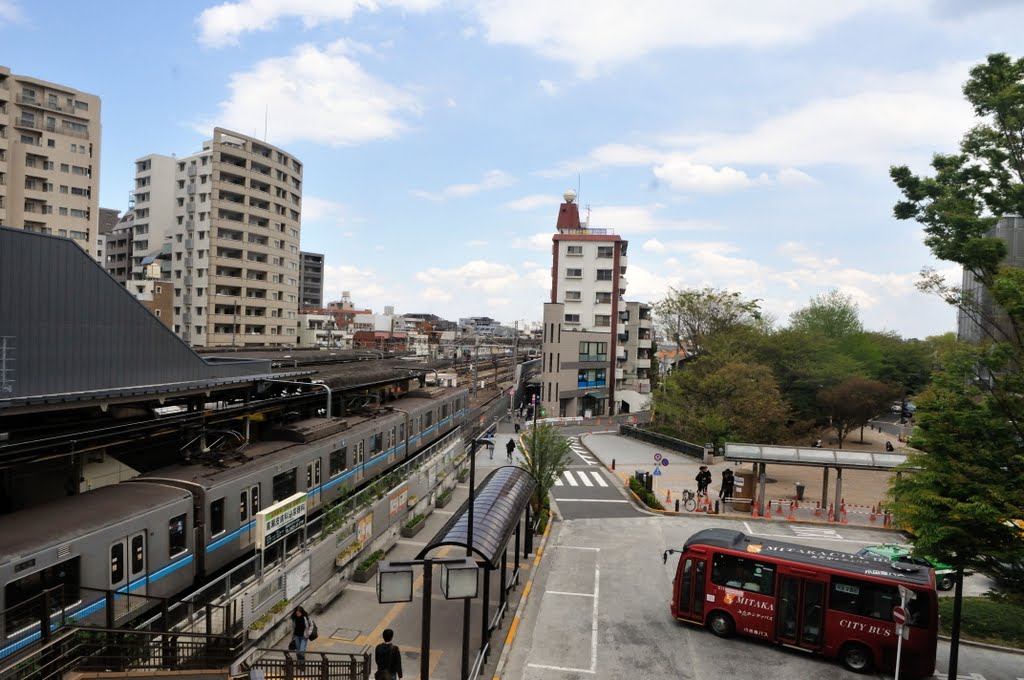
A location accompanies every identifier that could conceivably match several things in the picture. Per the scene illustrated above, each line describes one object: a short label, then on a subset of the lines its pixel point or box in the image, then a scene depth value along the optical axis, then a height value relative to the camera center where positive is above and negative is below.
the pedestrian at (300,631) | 11.52 -5.51
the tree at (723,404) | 36.06 -3.50
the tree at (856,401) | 40.09 -3.18
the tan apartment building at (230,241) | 54.47 +7.59
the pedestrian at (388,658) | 10.28 -5.31
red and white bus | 12.31 -5.23
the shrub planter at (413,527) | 20.59 -6.43
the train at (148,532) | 8.80 -3.66
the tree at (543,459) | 22.09 -4.24
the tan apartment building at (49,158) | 45.19 +12.02
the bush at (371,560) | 16.86 -6.26
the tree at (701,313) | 56.84 +2.96
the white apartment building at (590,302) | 58.75 +3.72
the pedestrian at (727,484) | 26.41 -5.78
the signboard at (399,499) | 19.68 -5.28
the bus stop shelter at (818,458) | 22.89 -3.98
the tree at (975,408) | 11.10 -0.99
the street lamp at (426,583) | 9.34 -3.84
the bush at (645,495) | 25.65 -6.35
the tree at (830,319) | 64.00 +3.27
